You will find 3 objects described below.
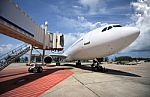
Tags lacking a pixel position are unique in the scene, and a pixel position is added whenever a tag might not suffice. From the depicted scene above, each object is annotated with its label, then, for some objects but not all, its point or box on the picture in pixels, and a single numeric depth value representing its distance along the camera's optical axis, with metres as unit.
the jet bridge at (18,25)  4.39
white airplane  6.12
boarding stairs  5.89
